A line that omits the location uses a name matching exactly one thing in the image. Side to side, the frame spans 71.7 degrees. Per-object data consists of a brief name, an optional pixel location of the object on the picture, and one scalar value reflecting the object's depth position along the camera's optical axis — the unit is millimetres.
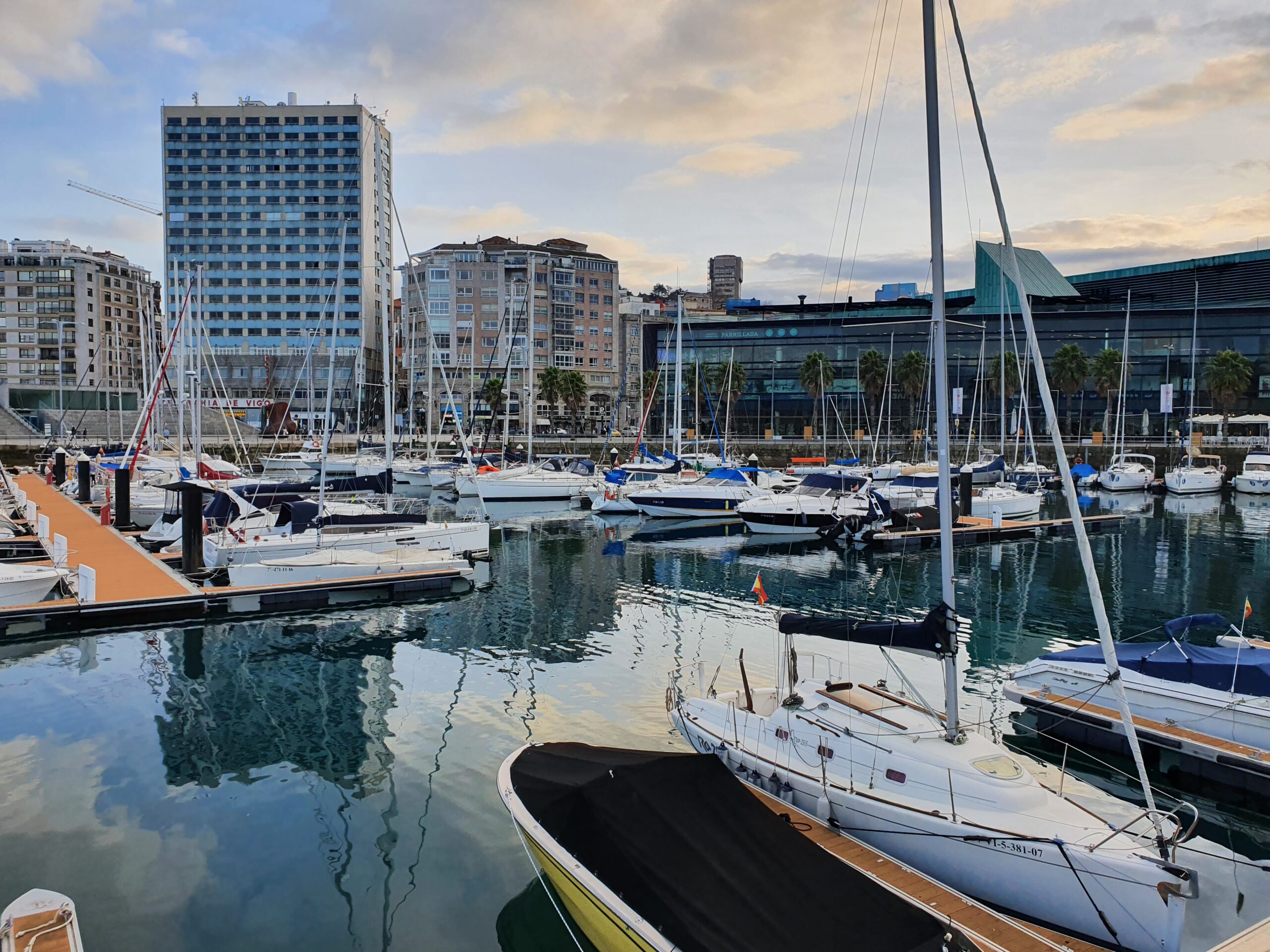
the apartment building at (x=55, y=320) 132750
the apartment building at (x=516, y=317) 123688
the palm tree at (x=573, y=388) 102375
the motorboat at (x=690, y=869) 8820
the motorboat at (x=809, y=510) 46594
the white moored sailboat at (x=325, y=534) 32375
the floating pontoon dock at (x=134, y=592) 26453
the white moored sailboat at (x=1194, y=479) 73375
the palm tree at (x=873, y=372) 95312
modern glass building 106375
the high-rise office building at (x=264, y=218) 134000
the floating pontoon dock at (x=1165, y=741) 15312
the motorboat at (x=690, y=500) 53969
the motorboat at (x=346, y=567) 29875
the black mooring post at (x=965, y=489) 49281
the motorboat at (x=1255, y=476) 71125
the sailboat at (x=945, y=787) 10156
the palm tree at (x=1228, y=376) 88250
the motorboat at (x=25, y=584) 26688
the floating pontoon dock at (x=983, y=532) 44344
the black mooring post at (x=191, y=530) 32594
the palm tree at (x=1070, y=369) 92562
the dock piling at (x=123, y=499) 42781
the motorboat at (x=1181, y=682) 16312
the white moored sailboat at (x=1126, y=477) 75500
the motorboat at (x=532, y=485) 60250
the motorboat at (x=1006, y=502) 53250
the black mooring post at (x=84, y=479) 52719
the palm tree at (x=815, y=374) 98750
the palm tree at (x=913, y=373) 95375
